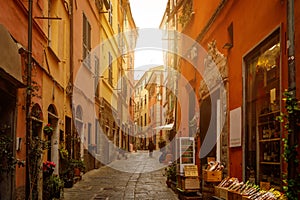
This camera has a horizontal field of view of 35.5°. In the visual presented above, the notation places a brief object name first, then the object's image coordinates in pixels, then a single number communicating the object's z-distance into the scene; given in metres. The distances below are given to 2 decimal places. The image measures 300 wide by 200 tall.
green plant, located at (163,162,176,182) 12.84
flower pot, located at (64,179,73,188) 12.27
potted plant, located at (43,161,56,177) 9.27
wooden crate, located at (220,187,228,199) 7.23
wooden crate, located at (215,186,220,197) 7.73
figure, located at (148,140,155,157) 33.33
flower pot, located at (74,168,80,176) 13.52
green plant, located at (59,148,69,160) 11.84
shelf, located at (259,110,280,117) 6.36
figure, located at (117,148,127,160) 29.57
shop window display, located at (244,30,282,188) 6.27
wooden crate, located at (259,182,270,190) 6.26
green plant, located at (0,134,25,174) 6.60
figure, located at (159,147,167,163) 25.17
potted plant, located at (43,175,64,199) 9.16
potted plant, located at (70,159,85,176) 13.30
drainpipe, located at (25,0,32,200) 7.96
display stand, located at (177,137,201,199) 10.09
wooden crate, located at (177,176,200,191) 10.10
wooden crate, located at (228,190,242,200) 6.36
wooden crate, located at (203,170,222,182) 8.62
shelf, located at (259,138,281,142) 6.22
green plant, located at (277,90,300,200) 4.86
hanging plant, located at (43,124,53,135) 9.60
